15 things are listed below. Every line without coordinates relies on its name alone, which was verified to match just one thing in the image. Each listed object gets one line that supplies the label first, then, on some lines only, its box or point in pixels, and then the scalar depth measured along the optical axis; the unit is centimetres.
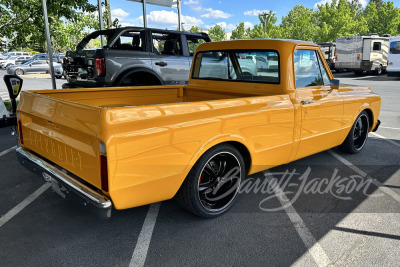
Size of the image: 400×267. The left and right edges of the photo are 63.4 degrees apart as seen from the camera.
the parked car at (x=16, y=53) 4473
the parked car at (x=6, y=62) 3278
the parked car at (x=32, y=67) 2538
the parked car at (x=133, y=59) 652
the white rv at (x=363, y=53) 2147
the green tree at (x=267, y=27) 5041
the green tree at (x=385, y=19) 4003
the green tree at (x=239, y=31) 6909
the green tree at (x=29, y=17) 816
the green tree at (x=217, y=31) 9318
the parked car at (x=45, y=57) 2861
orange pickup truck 239
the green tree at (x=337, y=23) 3903
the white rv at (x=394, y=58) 1948
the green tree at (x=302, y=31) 4303
